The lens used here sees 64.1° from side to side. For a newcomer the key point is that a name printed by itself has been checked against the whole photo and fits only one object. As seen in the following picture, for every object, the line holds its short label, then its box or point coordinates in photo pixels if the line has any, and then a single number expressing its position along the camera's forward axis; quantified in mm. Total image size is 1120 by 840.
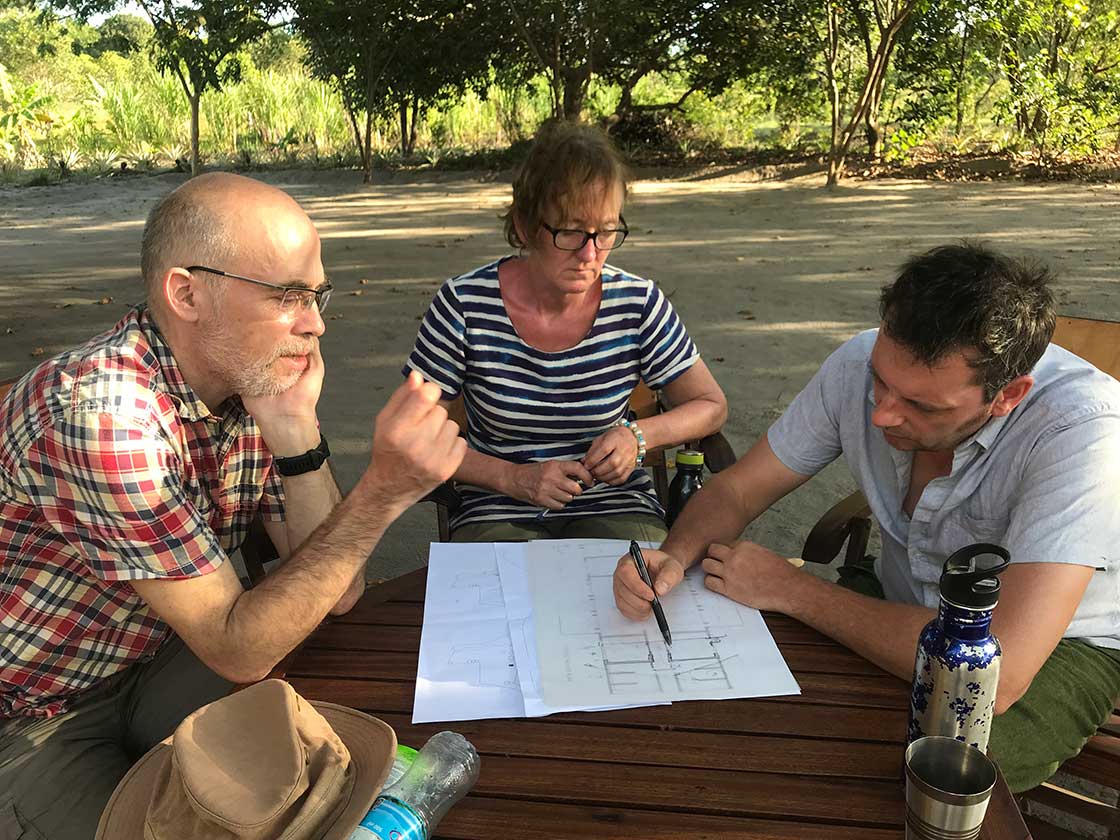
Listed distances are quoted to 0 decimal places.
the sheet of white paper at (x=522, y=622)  1590
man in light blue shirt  1698
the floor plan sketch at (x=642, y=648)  1620
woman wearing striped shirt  2576
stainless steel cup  1154
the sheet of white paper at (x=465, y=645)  1589
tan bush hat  1170
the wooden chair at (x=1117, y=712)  1850
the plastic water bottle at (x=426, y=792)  1215
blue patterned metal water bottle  1206
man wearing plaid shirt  1697
